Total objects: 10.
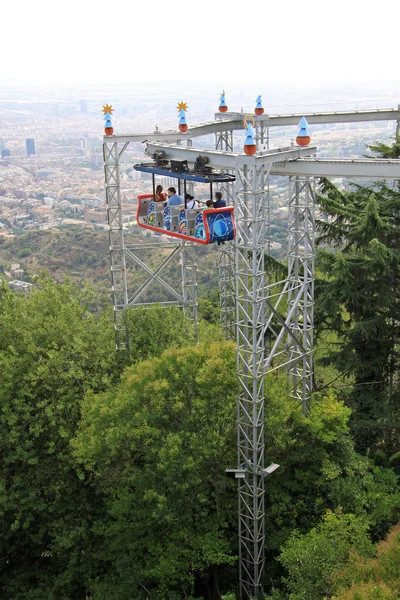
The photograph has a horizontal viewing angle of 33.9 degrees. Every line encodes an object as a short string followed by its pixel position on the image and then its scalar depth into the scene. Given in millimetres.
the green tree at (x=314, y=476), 16078
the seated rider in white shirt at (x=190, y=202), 16281
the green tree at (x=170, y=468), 15383
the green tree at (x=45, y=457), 18281
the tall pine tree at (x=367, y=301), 19922
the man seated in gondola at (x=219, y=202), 16000
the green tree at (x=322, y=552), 13125
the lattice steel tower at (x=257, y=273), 14359
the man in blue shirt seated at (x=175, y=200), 16891
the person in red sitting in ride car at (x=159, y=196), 17922
